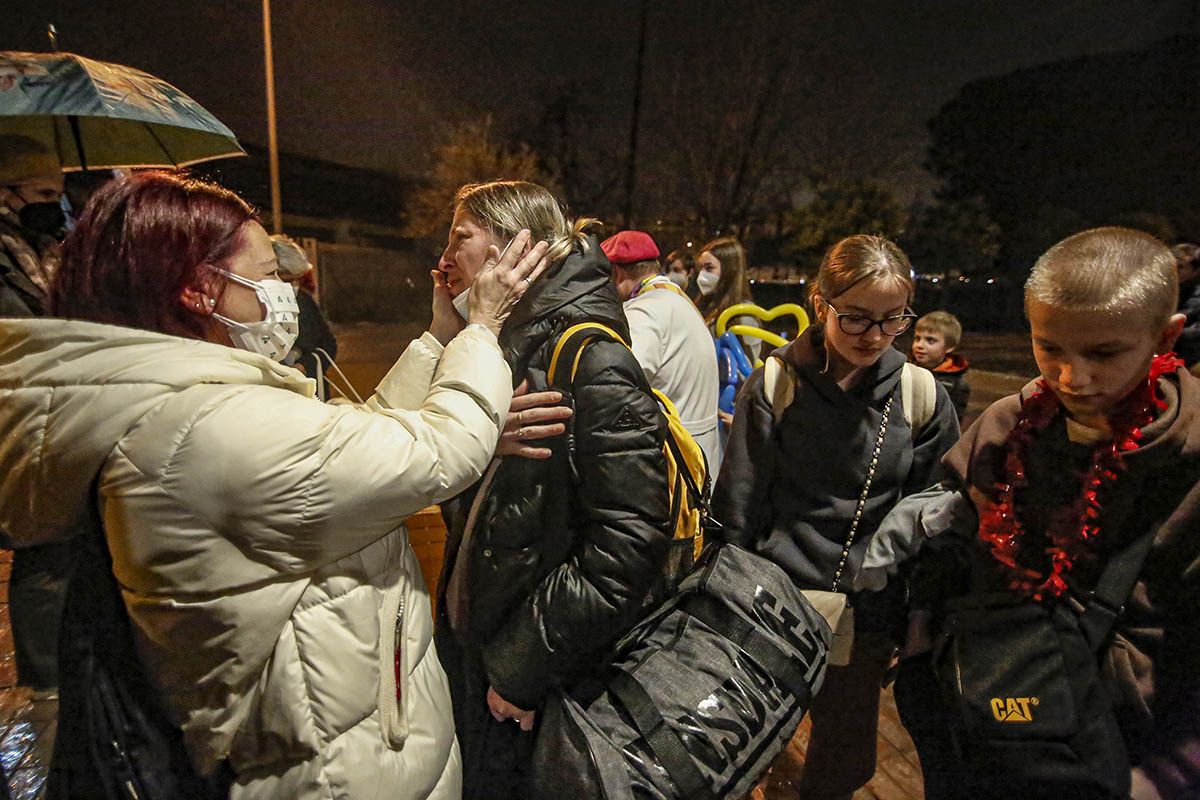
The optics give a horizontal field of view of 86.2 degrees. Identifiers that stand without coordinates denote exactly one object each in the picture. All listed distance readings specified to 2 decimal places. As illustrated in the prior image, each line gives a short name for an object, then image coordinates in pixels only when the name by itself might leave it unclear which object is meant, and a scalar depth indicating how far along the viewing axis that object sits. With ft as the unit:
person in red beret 10.96
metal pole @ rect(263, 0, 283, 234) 34.60
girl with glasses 6.41
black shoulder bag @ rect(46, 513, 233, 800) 3.94
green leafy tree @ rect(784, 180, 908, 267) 52.80
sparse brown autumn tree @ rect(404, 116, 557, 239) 62.75
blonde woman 4.78
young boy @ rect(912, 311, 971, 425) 12.62
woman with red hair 3.46
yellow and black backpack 5.02
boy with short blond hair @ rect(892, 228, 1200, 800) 4.13
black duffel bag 4.64
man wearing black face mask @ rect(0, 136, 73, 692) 7.33
